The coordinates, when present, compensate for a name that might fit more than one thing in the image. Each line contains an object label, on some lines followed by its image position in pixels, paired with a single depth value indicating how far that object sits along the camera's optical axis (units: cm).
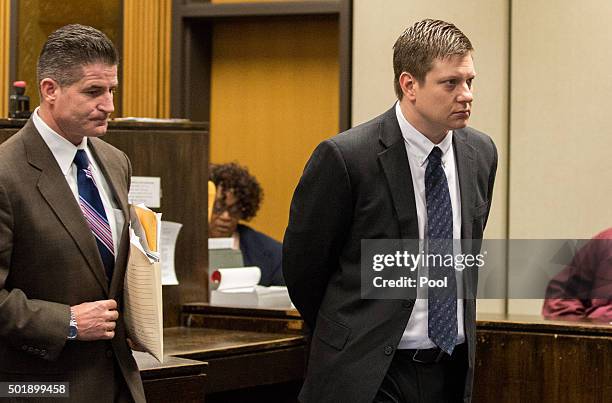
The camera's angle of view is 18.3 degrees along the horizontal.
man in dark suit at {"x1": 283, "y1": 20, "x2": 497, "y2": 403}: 427
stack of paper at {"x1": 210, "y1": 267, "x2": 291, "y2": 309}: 707
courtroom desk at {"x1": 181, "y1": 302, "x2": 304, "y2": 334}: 677
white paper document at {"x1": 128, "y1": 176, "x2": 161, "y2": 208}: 670
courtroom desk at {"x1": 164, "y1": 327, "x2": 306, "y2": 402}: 606
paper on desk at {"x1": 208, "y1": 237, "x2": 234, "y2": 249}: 750
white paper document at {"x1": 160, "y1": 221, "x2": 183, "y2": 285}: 684
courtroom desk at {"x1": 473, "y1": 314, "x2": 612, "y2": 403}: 580
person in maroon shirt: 637
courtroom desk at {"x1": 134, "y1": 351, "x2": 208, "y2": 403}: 525
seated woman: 888
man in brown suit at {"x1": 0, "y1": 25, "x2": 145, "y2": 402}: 388
